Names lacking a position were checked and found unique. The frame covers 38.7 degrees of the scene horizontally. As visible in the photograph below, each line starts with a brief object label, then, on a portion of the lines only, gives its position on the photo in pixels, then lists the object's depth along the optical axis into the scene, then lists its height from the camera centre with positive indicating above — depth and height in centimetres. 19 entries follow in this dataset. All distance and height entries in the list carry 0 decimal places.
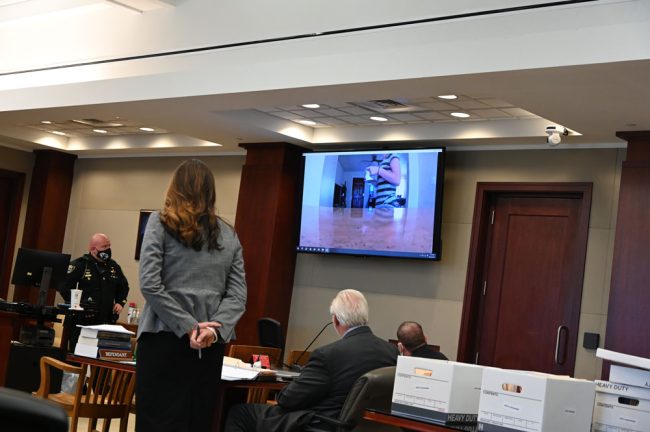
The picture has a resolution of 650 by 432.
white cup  843 -44
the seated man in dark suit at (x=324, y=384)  448 -48
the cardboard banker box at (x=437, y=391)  366 -37
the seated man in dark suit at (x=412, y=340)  635 -32
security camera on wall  765 +149
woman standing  364 -17
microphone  596 -57
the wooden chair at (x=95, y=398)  534 -87
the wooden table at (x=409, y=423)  362 -51
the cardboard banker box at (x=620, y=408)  366 -34
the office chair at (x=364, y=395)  429 -50
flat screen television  884 +85
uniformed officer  930 -27
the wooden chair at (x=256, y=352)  573 -58
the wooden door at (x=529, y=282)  819 +25
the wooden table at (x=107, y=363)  498 -59
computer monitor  873 -20
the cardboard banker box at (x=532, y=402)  344 -34
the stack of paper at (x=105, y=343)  513 -49
